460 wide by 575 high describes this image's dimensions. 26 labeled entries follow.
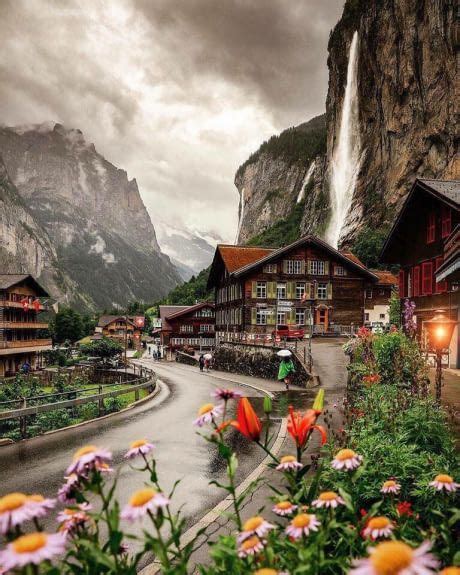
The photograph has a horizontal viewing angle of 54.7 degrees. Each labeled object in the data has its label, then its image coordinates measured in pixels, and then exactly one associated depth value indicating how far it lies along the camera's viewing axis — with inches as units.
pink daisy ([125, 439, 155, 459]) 99.9
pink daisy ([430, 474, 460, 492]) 101.3
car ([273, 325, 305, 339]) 1496.1
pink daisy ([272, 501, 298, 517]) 95.7
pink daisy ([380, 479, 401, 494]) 110.5
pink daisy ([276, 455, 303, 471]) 109.2
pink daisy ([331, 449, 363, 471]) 103.0
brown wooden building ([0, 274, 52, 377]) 1936.5
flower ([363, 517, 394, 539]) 83.3
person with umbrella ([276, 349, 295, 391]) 868.0
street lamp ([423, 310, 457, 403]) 331.6
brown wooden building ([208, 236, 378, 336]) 1705.2
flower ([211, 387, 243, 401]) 118.9
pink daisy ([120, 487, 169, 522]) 74.3
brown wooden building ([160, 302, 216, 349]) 2775.6
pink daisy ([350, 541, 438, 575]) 53.0
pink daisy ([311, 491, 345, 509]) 96.1
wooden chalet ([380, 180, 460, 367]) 816.9
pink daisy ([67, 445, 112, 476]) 84.3
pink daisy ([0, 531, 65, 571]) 60.4
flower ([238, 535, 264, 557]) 83.6
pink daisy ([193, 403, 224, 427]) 111.7
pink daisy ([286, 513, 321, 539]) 82.1
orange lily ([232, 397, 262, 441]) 110.0
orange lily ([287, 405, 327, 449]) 110.9
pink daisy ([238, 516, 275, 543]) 84.8
